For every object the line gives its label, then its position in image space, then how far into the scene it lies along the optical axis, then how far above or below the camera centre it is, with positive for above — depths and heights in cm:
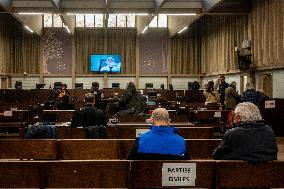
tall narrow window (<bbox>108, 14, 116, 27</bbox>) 2680 +438
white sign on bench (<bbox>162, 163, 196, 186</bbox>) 332 -63
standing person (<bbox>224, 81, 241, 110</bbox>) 1207 -18
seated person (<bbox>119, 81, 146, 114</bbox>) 1034 -20
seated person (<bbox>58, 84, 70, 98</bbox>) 1387 +4
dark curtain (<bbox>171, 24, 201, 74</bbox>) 2633 +236
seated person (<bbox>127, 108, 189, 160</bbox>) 376 -47
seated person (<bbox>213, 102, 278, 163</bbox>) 360 -42
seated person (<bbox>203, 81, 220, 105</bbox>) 1363 -13
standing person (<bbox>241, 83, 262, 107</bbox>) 1085 -9
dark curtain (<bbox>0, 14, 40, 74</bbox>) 2534 +248
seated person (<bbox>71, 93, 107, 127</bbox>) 708 -40
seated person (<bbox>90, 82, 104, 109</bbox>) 1263 -5
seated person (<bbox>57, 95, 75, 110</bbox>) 1178 -34
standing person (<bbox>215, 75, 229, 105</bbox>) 1444 +12
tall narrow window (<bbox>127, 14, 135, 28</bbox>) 2694 +442
